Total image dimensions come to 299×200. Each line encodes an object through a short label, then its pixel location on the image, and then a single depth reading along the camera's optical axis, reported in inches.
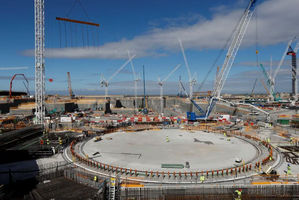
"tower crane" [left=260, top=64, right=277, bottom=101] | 5912.4
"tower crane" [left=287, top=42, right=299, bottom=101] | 6088.1
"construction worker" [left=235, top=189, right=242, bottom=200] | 738.6
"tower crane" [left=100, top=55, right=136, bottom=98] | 5679.1
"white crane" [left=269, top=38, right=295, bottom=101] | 5856.3
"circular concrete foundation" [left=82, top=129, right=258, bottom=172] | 1092.5
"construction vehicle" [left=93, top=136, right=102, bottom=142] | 1592.4
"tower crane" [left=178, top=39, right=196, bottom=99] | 5336.6
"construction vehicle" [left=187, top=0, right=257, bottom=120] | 2544.8
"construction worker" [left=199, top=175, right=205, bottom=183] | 864.3
